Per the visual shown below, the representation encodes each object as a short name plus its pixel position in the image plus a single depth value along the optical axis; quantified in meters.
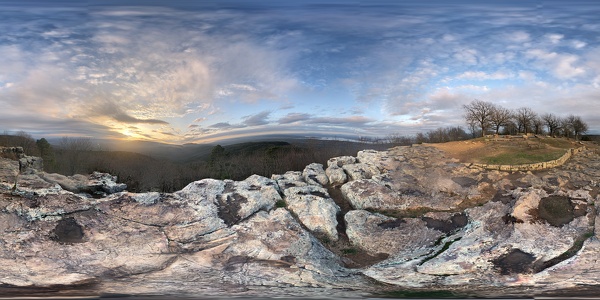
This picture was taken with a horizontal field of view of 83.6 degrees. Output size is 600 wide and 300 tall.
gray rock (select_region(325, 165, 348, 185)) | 11.83
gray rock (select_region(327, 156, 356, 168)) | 12.57
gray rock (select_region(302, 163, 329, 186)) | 11.88
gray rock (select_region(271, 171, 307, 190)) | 11.16
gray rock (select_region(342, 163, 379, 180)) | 11.57
